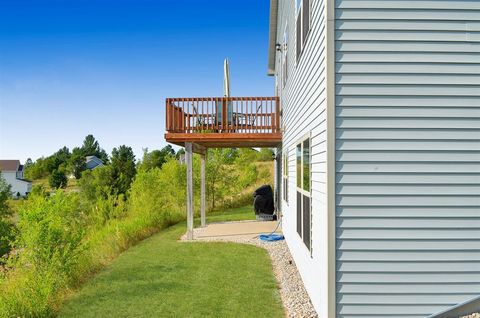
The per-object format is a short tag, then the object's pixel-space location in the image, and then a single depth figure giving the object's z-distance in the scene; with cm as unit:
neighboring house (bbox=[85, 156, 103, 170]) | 7238
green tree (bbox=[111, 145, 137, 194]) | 2306
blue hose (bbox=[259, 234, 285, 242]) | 952
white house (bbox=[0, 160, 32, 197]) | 5831
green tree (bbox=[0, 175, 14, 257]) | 1443
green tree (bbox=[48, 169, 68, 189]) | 4970
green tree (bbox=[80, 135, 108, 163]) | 8536
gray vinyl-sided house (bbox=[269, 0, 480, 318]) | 357
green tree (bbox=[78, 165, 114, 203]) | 2327
